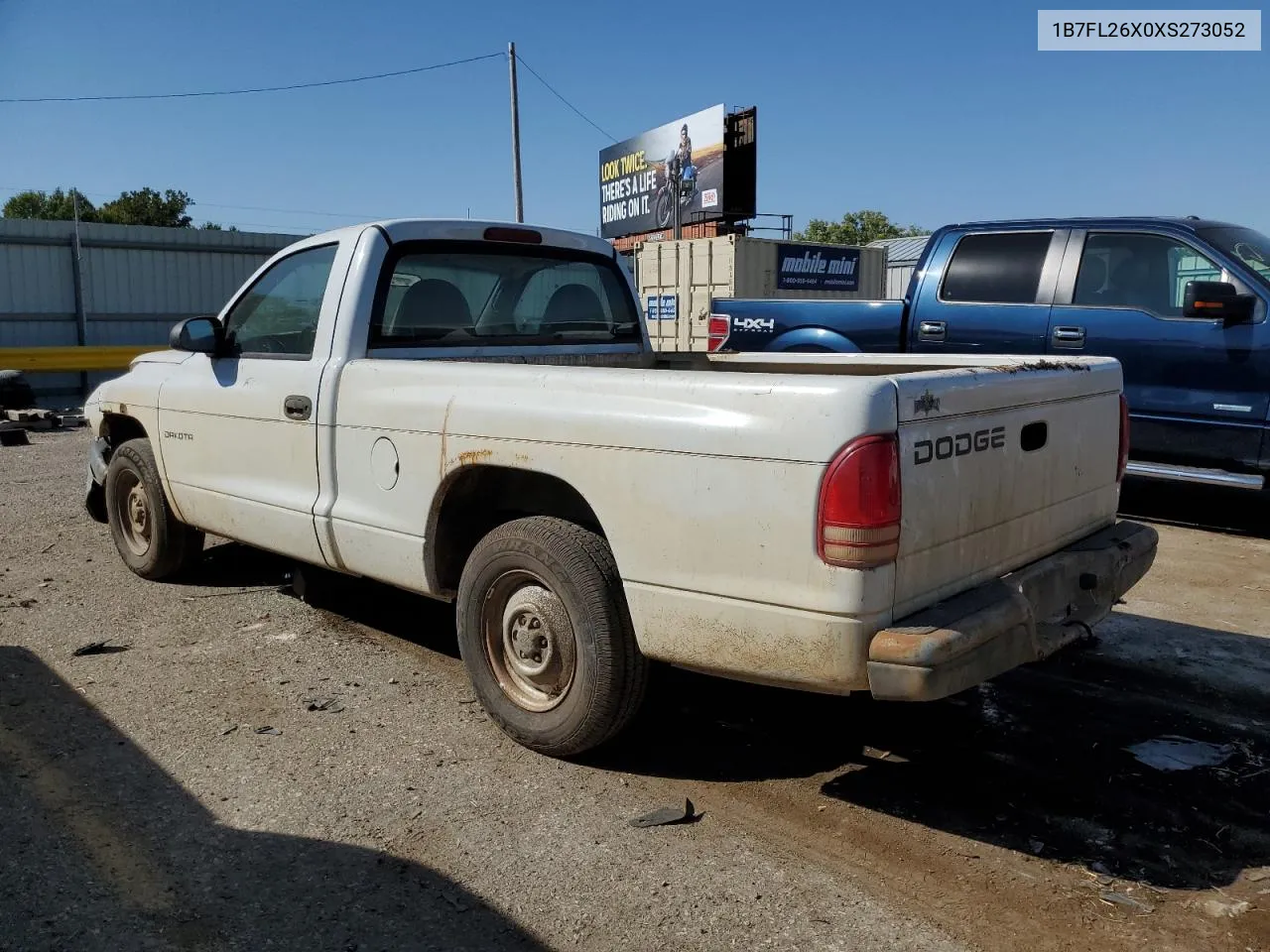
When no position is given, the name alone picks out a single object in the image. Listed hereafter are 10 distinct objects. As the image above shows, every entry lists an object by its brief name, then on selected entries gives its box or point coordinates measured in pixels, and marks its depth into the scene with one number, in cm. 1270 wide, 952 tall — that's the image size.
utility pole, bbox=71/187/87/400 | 1922
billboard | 3375
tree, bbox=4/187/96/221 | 6594
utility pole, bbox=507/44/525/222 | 2591
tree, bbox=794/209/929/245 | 6234
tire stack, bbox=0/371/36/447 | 1523
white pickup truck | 288
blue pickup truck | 689
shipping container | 1880
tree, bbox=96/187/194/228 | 5844
